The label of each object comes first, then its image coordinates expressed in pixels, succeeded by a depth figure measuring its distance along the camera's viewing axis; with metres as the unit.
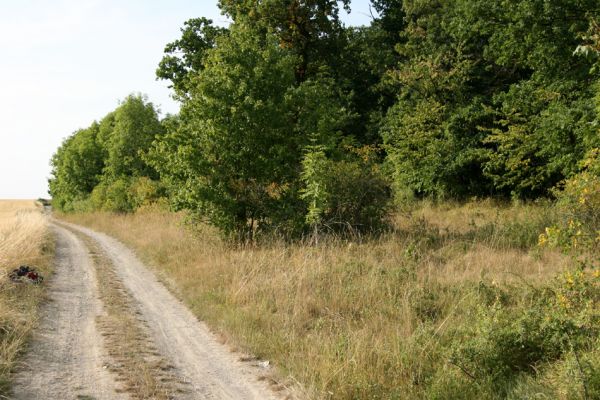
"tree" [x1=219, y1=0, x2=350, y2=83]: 24.09
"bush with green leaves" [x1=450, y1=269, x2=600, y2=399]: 5.14
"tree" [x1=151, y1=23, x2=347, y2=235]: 14.94
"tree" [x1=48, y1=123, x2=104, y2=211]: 54.50
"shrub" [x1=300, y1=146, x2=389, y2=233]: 14.76
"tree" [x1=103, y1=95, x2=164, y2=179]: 41.06
